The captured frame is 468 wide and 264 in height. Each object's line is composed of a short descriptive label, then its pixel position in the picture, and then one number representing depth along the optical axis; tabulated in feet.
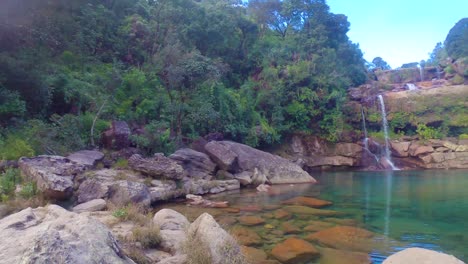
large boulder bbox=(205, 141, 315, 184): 66.39
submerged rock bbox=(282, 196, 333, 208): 47.42
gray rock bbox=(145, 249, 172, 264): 21.51
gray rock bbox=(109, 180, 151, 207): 39.45
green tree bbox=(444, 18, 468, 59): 140.15
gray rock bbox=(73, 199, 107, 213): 33.63
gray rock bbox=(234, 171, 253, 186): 64.95
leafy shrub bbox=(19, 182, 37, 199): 34.31
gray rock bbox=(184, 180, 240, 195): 53.82
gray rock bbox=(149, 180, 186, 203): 46.98
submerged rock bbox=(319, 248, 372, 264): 26.13
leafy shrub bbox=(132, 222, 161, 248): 22.90
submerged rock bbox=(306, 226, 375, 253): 29.71
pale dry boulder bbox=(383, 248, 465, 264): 17.69
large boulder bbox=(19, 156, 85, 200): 36.17
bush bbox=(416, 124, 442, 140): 101.30
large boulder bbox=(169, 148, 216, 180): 59.88
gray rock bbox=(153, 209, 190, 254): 23.47
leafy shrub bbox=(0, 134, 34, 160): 44.60
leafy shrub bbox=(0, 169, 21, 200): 34.53
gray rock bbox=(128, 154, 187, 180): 51.11
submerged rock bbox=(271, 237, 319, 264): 26.50
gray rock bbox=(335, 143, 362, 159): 100.32
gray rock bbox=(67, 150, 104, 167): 47.30
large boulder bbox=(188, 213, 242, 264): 20.99
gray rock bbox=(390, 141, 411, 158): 98.53
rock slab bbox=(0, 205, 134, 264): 13.40
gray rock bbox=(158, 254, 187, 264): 20.51
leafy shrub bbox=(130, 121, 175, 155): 61.72
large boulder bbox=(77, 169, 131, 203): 39.70
